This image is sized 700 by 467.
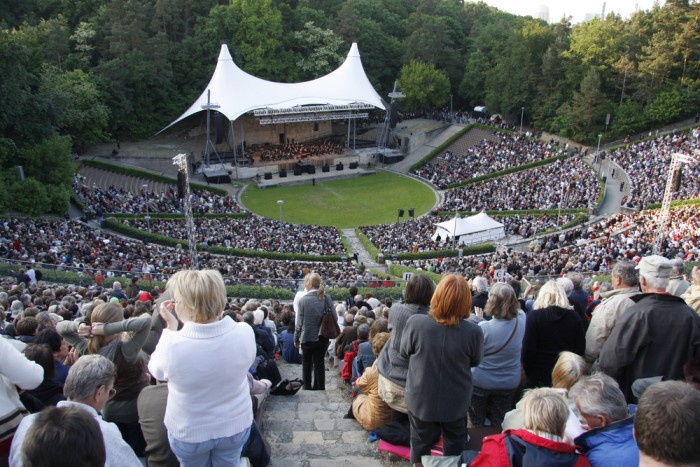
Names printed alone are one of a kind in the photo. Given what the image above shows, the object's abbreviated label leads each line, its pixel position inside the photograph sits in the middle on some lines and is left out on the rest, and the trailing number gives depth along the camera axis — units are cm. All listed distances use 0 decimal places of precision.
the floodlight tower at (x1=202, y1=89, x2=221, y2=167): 3550
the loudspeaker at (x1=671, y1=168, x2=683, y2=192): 2180
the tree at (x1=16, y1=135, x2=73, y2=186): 2617
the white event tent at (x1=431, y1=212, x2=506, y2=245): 2672
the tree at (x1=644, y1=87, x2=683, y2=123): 3900
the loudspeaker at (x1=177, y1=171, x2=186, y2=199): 2011
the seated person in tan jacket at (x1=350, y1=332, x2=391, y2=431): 561
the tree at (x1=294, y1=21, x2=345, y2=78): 4628
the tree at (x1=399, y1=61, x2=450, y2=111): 4603
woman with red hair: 441
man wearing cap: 454
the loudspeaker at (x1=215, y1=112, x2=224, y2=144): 3691
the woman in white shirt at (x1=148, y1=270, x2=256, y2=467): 369
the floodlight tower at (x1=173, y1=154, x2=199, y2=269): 1917
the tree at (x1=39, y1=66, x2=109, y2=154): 3350
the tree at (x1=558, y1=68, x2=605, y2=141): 3984
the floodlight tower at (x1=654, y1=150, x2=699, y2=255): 1955
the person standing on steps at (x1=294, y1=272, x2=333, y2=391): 758
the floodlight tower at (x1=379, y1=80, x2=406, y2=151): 4238
